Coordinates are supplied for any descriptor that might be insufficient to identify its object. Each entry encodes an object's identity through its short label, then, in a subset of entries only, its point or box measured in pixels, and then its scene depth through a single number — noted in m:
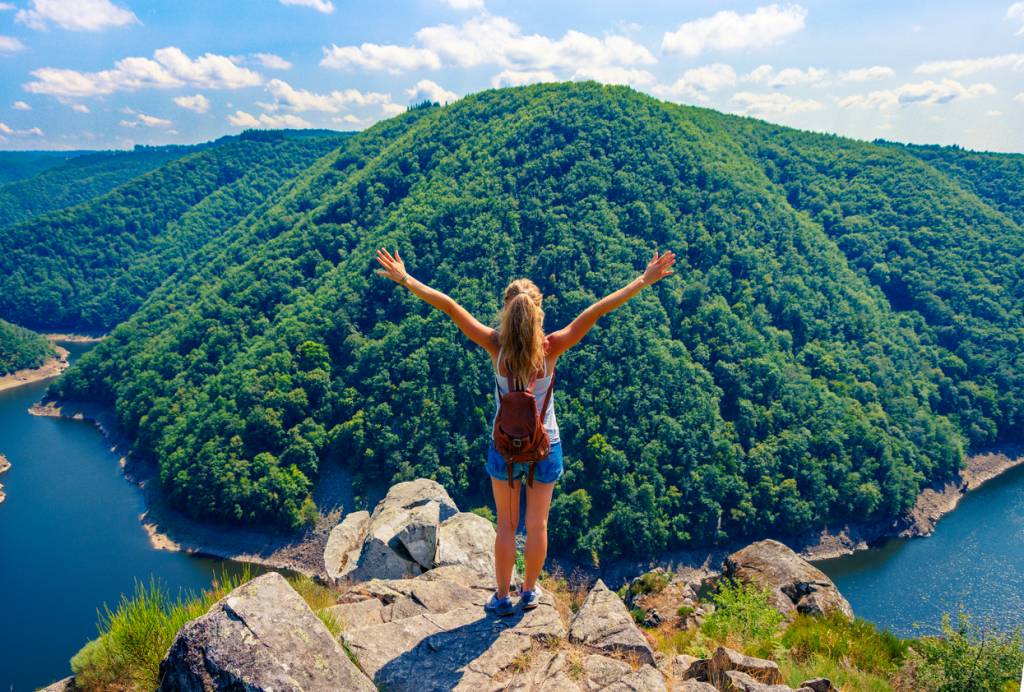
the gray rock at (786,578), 10.30
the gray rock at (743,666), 5.89
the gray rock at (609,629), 5.70
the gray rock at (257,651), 4.14
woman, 4.55
